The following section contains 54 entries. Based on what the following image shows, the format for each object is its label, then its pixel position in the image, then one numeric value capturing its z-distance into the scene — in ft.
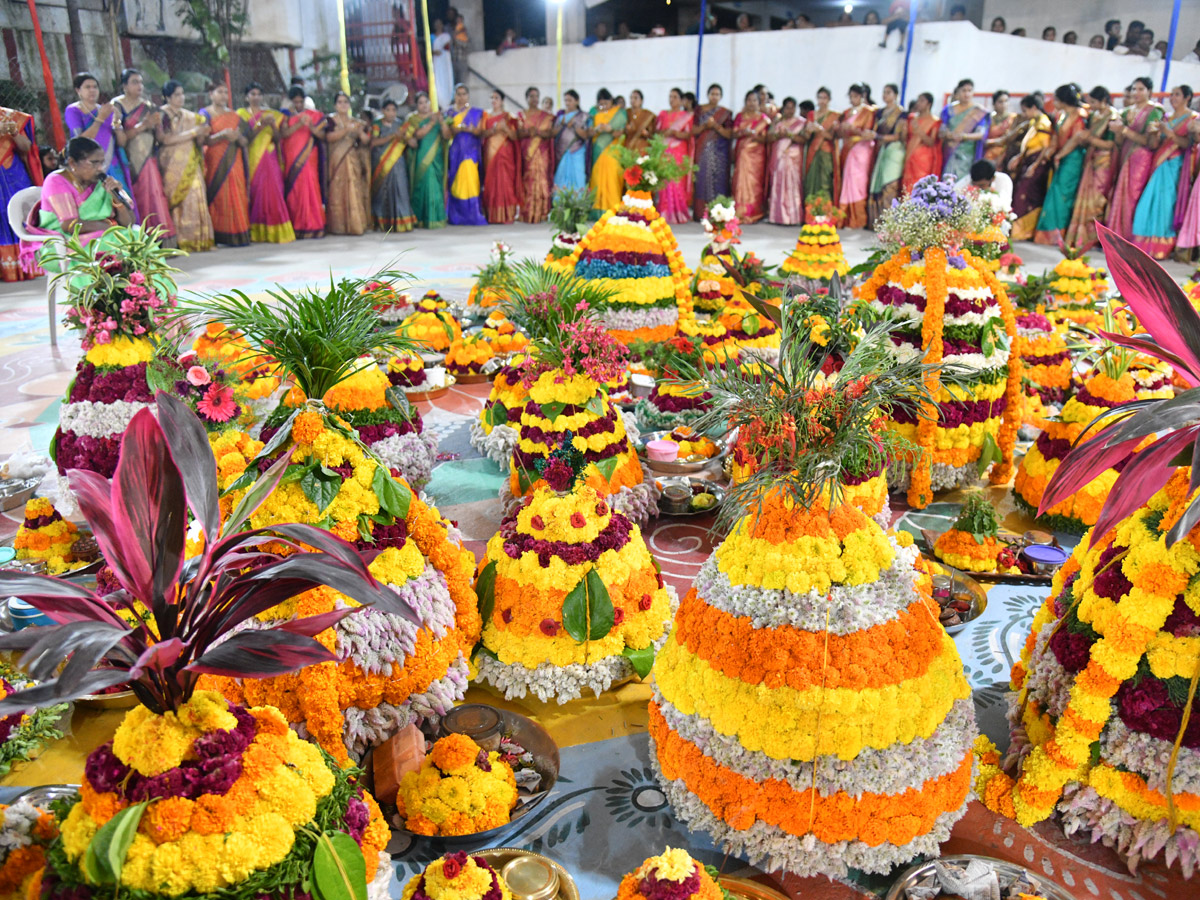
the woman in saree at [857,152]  44.83
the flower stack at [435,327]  23.38
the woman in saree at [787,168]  46.95
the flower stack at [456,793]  8.46
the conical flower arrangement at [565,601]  10.37
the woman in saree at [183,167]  37.65
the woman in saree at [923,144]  42.93
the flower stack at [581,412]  13.61
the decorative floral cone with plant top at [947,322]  15.31
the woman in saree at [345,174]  43.86
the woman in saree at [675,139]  48.98
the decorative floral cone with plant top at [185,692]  5.15
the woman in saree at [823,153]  45.98
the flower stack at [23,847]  5.87
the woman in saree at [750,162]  48.11
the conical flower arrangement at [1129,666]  7.00
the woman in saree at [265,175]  41.32
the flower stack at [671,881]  6.61
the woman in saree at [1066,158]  38.63
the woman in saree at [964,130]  41.88
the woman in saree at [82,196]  19.90
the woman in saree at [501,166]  48.52
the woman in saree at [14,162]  30.89
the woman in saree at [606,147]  48.06
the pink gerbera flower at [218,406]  11.61
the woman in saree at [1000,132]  41.29
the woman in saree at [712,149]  48.88
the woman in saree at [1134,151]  36.55
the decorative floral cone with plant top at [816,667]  7.55
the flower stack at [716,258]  24.45
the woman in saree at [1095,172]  37.73
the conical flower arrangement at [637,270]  22.74
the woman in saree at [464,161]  47.39
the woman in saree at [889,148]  44.19
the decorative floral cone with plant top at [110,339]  12.71
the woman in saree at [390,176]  46.03
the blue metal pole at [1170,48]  41.27
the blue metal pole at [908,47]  49.21
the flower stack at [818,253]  26.20
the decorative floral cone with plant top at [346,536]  8.56
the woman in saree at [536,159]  49.57
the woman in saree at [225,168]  39.50
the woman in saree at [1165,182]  36.17
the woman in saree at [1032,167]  39.40
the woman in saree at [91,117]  30.83
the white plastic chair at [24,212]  20.47
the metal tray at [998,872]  7.66
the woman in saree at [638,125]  46.98
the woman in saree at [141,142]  35.88
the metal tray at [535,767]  8.58
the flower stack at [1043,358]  20.21
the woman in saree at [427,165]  46.29
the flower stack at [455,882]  6.77
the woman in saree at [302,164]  42.42
